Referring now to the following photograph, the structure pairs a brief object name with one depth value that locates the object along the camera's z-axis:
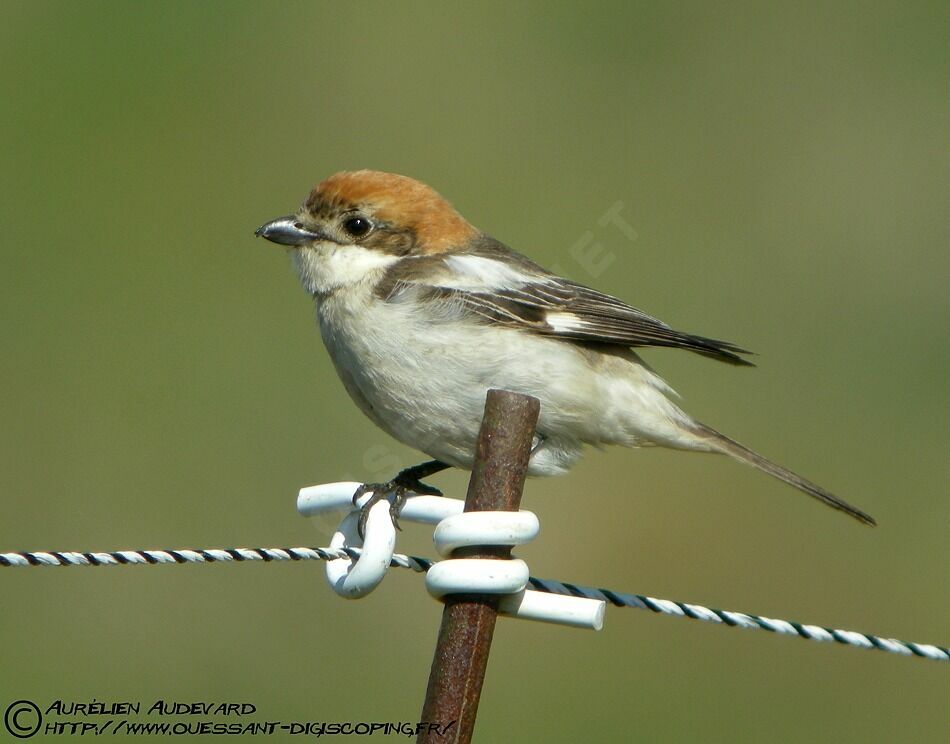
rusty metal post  5.12
